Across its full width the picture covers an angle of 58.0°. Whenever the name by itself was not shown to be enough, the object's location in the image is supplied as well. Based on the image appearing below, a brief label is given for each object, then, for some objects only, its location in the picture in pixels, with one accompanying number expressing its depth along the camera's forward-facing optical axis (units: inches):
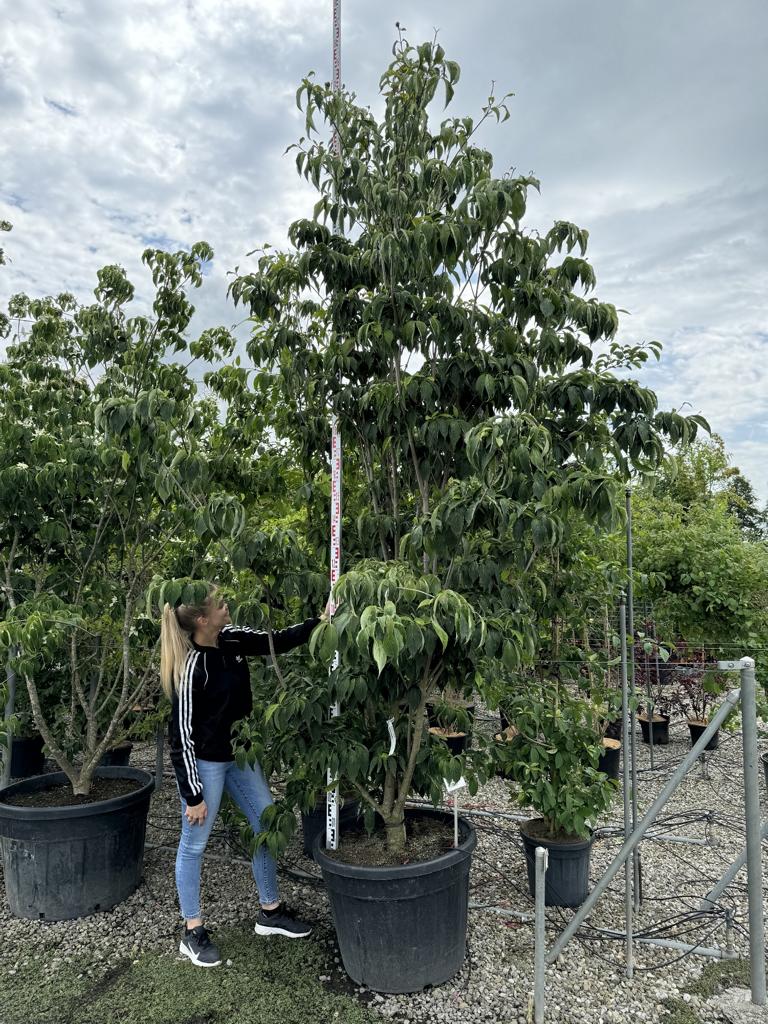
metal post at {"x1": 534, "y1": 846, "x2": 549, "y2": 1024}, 97.9
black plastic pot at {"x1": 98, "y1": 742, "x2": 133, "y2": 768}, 230.5
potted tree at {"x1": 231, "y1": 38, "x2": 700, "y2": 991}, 101.4
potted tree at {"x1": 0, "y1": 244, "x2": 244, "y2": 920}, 132.2
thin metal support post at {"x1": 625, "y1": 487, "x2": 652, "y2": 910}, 129.9
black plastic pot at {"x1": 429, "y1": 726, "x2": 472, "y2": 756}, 248.4
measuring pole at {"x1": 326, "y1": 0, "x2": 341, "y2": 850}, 124.4
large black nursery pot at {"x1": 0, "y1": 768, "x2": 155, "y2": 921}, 136.6
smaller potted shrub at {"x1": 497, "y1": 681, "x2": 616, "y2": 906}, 134.2
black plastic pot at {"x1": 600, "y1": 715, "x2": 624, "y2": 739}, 278.2
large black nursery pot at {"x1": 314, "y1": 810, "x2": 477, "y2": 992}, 108.9
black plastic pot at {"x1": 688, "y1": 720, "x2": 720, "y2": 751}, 273.0
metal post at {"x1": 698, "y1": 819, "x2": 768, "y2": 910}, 110.4
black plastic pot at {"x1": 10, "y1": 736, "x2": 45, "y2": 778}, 246.5
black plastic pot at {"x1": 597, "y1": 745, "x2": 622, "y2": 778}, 227.1
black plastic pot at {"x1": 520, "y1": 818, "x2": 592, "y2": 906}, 139.8
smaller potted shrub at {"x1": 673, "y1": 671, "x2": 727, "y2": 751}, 271.7
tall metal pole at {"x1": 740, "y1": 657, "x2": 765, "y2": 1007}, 99.7
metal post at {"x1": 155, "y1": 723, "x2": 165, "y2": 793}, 199.8
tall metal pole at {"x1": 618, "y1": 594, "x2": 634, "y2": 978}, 112.3
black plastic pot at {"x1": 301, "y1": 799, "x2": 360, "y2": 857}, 165.8
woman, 121.2
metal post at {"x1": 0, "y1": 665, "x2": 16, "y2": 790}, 165.5
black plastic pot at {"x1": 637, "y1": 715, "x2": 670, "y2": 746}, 285.6
